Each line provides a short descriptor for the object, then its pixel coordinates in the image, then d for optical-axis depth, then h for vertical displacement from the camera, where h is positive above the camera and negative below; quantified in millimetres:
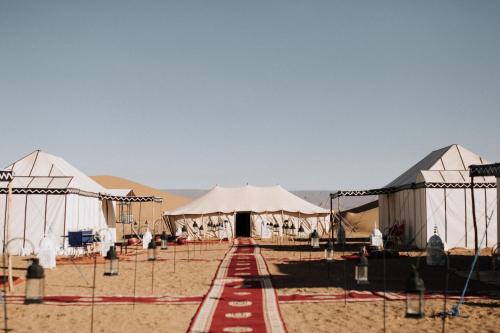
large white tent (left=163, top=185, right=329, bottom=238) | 39562 +77
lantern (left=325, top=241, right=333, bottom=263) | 13047 -886
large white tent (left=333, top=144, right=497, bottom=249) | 25422 +587
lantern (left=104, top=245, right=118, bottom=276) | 9719 -857
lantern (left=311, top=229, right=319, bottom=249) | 15773 -689
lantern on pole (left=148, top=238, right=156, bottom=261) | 13245 -867
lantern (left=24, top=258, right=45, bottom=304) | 6431 -853
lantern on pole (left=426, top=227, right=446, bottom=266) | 18781 -1185
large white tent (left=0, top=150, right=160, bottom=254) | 24141 +291
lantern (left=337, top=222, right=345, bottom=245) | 29433 -1025
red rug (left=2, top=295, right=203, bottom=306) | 11680 -1881
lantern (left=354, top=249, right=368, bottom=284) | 8932 -898
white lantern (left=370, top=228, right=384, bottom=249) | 24562 -1015
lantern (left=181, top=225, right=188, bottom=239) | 36484 -1217
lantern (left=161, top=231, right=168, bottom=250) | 16344 -793
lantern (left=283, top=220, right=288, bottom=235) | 38875 -920
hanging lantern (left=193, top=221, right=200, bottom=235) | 39688 -1104
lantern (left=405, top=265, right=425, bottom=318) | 5934 -853
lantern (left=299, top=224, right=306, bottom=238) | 39362 -1374
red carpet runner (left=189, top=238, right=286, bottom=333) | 9172 -1807
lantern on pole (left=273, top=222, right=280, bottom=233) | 39469 -919
